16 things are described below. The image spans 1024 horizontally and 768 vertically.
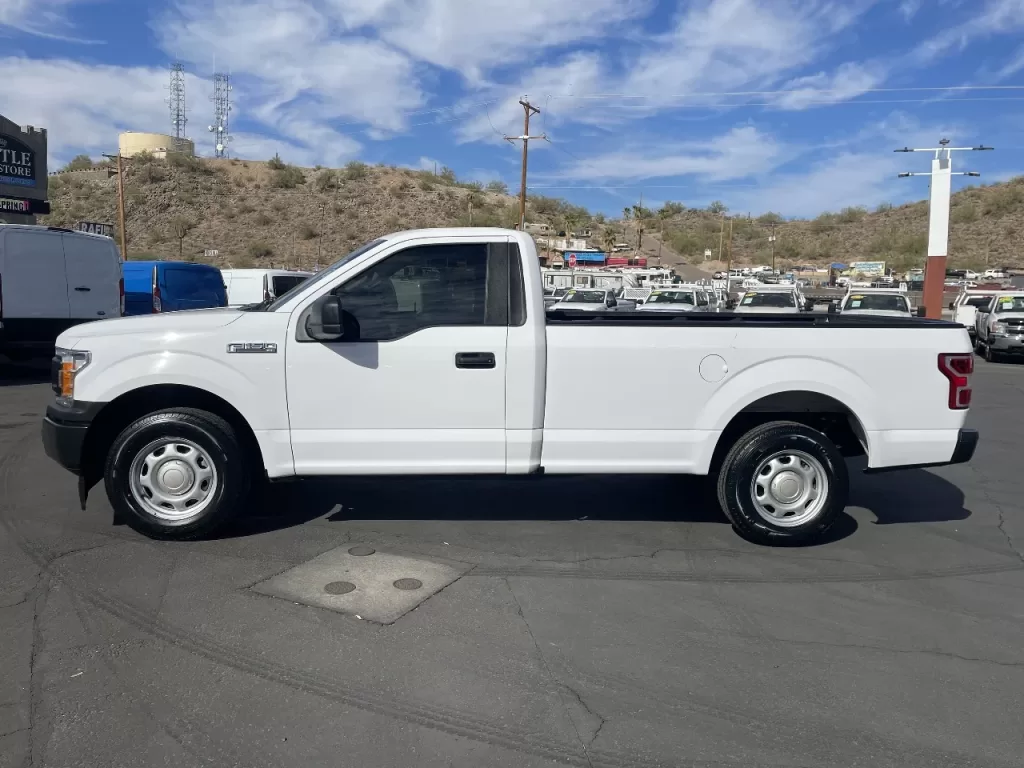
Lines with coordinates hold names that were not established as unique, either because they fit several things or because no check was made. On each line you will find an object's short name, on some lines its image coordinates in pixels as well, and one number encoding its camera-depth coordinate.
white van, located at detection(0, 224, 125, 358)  12.60
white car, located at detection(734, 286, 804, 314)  23.77
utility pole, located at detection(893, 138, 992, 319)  31.39
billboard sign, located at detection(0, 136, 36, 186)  25.78
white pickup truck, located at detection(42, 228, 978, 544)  5.58
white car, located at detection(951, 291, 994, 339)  26.44
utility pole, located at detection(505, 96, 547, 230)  37.33
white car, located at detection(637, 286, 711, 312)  26.78
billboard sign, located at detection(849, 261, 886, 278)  67.12
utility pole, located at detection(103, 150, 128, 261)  39.25
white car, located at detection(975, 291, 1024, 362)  20.52
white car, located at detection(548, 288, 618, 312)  27.77
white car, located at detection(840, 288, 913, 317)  21.58
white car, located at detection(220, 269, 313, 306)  18.91
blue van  16.38
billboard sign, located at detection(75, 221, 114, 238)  30.93
